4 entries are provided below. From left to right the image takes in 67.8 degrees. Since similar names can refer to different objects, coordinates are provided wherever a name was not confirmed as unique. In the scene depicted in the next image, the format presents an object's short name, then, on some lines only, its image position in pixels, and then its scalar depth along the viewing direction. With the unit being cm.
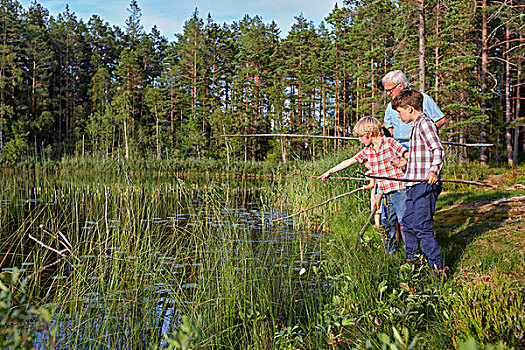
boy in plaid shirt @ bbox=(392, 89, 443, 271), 310
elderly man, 375
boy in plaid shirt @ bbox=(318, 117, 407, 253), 383
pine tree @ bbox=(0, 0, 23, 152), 3044
